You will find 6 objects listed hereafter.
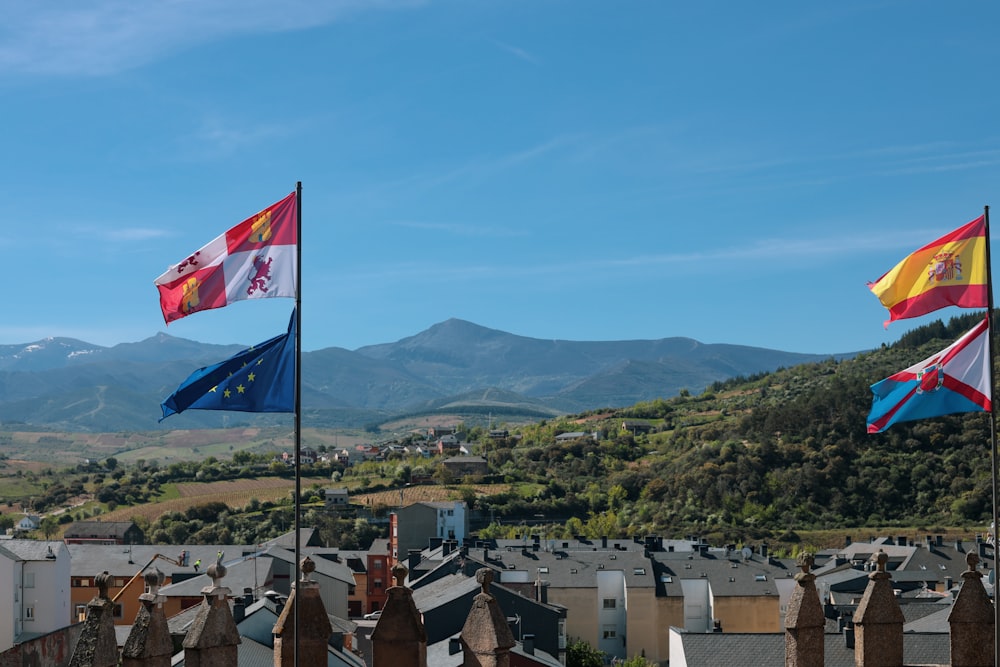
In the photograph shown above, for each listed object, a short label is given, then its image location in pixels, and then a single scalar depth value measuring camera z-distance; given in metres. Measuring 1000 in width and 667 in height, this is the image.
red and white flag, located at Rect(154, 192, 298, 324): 18.28
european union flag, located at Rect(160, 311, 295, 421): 18.14
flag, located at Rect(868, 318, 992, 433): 19.16
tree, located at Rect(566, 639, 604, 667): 65.74
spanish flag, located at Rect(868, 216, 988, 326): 19.22
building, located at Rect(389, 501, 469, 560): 118.88
